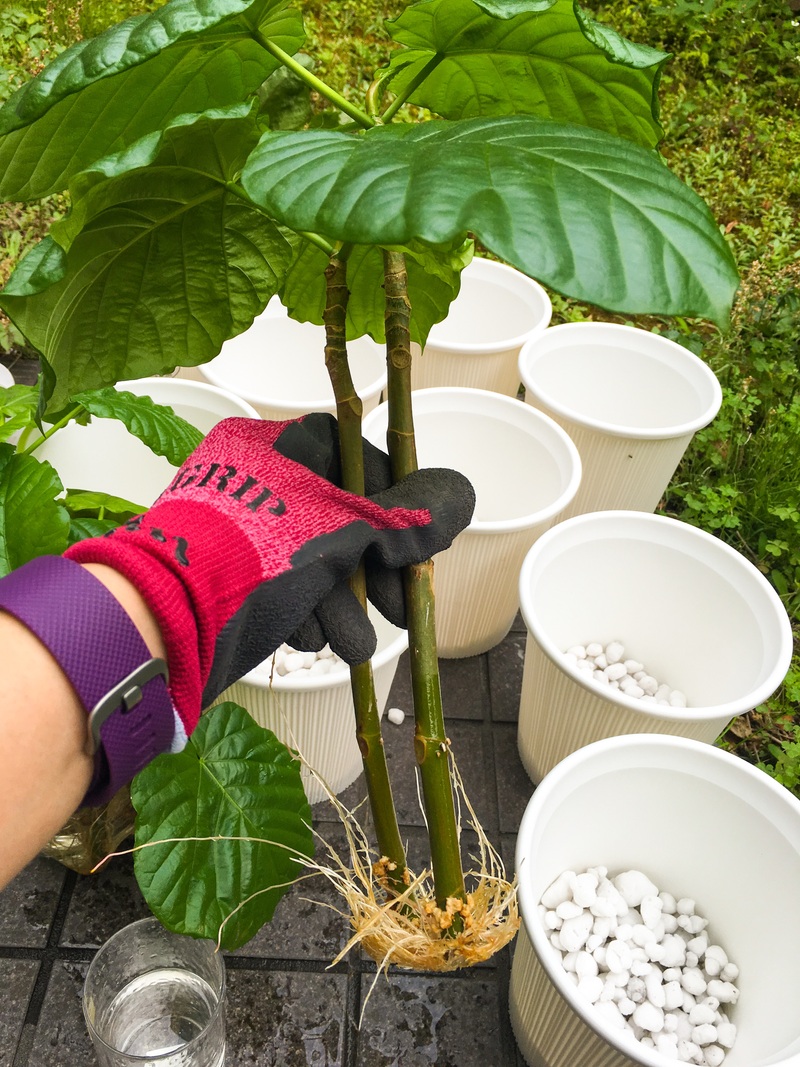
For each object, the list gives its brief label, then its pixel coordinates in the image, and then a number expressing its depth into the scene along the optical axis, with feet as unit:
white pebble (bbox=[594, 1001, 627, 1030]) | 3.76
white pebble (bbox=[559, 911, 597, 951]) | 3.94
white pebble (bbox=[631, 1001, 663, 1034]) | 3.76
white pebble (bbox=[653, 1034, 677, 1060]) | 3.69
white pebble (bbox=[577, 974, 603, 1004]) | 3.81
